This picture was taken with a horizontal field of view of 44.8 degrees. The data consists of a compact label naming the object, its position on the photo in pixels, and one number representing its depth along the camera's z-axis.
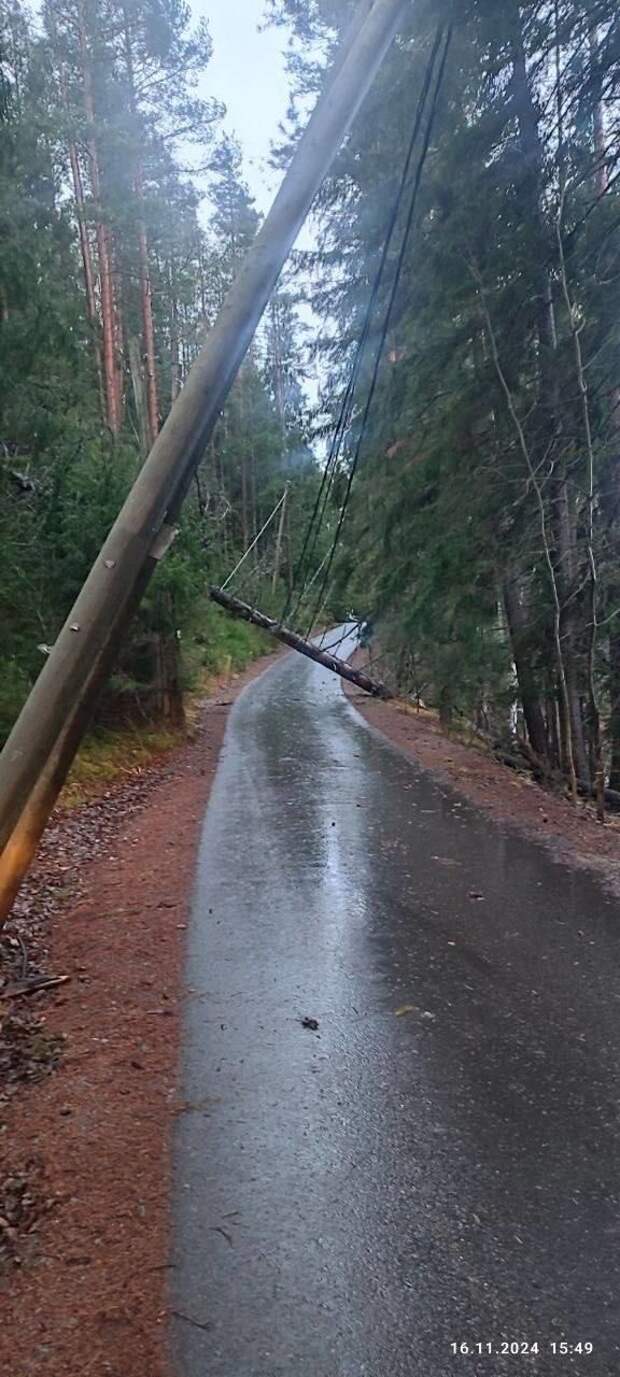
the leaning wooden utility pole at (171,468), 3.07
